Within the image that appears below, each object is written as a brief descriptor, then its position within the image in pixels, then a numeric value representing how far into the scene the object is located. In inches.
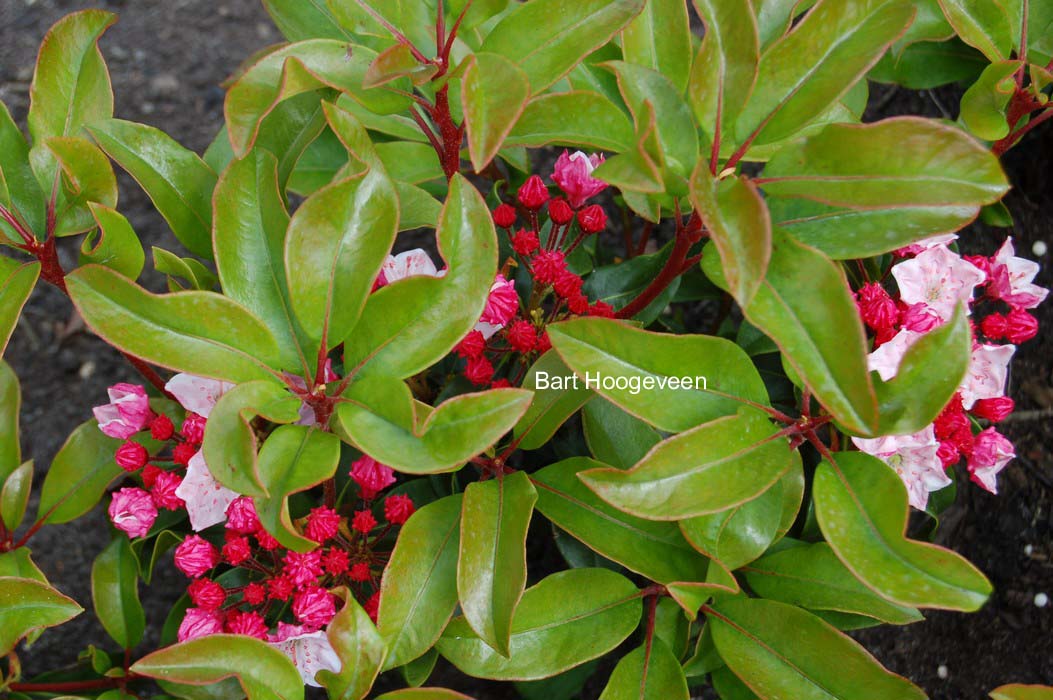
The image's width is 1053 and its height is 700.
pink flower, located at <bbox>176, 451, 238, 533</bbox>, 22.0
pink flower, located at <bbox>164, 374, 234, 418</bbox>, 22.2
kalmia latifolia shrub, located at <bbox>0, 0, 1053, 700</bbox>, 19.6
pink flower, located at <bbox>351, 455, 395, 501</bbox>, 22.6
